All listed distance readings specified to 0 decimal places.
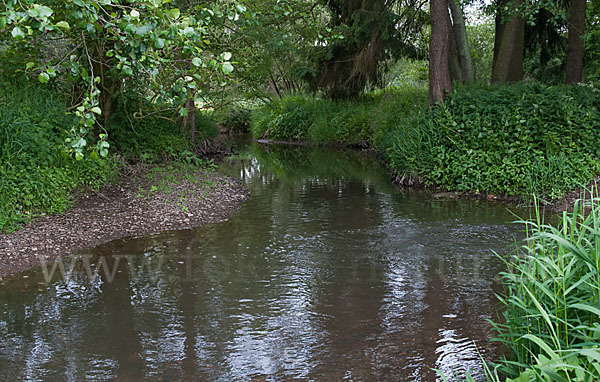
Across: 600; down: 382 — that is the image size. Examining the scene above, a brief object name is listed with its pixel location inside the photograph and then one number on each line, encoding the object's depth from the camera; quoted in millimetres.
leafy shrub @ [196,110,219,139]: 18531
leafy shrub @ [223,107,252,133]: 32375
